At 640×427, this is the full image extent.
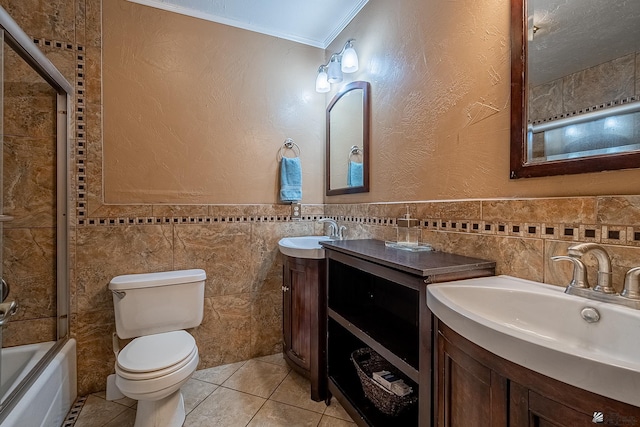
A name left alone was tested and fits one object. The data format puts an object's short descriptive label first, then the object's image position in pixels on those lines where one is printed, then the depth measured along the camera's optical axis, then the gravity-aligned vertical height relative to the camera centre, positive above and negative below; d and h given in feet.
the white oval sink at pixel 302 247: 5.40 -0.68
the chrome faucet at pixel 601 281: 2.40 -0.57
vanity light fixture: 6.34 +3.34
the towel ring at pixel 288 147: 7.49 +1.66
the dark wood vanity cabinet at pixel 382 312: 3.17 -1.62
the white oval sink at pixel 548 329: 1.58 -0.87
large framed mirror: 2.71 +1.32
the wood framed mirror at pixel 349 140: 6.31 +1.71
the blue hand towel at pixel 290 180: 7.29 +0.80
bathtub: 3.92 -2.61
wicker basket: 4.28 -2.63
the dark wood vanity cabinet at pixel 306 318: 5.42 -2.08
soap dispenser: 4.63 -0.29
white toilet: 4.36 -2.26
